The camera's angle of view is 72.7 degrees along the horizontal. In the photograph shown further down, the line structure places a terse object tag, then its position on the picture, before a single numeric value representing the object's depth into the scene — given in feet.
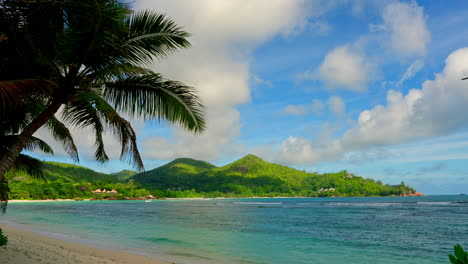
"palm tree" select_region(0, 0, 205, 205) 18.10
